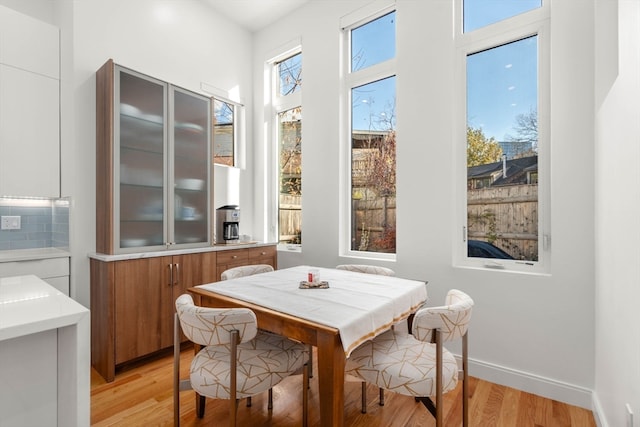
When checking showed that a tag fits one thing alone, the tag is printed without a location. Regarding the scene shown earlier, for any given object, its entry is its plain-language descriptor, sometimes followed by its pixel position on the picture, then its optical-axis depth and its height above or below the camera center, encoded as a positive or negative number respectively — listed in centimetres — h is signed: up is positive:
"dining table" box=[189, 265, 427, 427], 133 -46
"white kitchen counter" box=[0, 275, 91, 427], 101 -50
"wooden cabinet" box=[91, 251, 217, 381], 245 -75
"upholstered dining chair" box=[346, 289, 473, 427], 145 -74
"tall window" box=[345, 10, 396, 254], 308 +77
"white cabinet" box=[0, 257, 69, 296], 231 -43
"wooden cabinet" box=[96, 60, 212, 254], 261 +42
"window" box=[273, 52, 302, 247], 383 +81
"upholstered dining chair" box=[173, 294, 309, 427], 140 -74
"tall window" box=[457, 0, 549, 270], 230 +58
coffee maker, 358 -14
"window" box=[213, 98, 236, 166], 379 +93
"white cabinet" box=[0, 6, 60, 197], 248 +84
